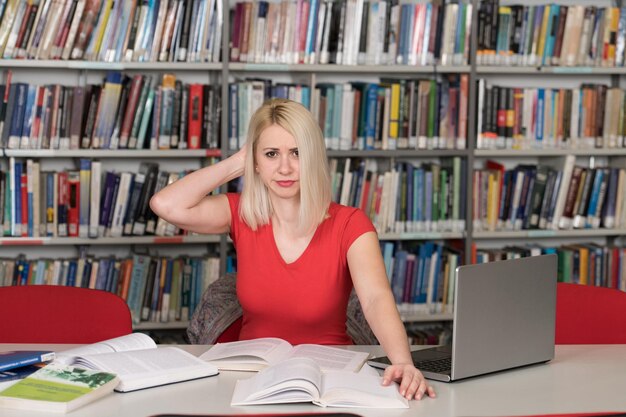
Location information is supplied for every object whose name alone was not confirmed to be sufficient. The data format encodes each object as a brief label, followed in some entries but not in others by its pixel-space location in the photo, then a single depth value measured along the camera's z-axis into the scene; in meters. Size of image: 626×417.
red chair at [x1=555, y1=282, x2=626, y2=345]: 2.52
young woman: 2.42
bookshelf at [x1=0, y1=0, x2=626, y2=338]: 3.63
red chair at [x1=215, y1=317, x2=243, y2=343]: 2.64
